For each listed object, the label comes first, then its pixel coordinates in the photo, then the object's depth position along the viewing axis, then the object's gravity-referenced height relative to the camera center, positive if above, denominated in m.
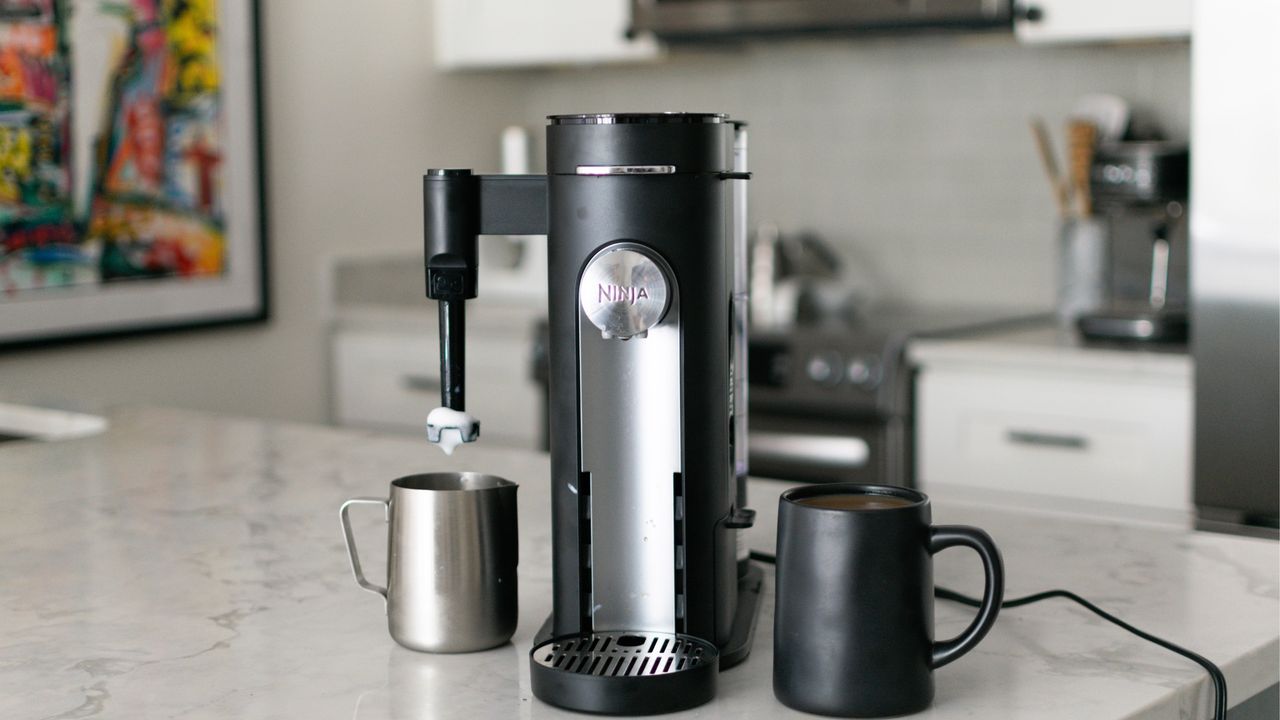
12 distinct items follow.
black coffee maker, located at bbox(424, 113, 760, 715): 0.93 -0.10
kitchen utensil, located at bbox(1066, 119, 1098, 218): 2.99 +0.14
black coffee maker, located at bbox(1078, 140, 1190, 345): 2.74 -0.04
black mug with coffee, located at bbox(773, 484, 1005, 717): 0.85 -0.22
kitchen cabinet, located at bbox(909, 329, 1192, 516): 2.56 -0.36
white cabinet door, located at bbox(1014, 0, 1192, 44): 2.72 +0.38
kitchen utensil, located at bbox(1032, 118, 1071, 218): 3.07 +0.11
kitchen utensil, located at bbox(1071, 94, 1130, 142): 3.03 +0.22
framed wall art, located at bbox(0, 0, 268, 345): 2.88 +0.13
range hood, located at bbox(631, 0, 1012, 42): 2.89 +0.43
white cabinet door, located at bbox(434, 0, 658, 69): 3.41 +0.47
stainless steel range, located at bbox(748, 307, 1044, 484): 2.79 -0.34
